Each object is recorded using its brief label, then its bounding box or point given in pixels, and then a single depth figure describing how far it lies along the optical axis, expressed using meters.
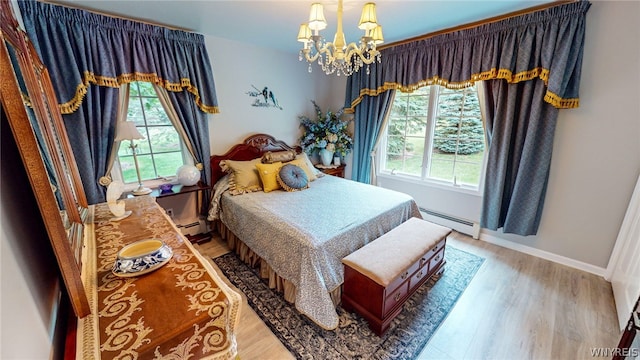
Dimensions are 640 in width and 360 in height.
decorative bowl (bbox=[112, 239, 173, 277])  1.00
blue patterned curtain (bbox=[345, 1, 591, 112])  2.17
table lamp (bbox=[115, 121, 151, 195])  2.28
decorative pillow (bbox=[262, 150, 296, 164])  3.15
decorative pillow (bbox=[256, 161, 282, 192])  2.86
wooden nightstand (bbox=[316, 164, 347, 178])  3.97
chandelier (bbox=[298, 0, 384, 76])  1.60
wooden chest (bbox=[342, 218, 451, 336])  1.70
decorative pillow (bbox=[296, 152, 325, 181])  3.41
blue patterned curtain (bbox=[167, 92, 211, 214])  2.75
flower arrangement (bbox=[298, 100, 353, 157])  3.90
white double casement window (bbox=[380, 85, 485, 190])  2.99
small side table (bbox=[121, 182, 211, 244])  2.58
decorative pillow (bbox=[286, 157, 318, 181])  3.26
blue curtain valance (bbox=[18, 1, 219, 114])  2.03
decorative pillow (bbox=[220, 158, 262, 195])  2.82
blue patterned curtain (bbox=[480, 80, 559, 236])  2.41
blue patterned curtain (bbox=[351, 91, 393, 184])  3.57
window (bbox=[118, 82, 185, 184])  2.65
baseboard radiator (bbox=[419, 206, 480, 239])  3.08
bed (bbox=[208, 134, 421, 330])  1.77
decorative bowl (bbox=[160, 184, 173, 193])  2.66
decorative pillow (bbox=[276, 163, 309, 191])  2.86
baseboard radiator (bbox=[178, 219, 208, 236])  3.05
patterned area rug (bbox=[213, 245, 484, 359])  1.64
